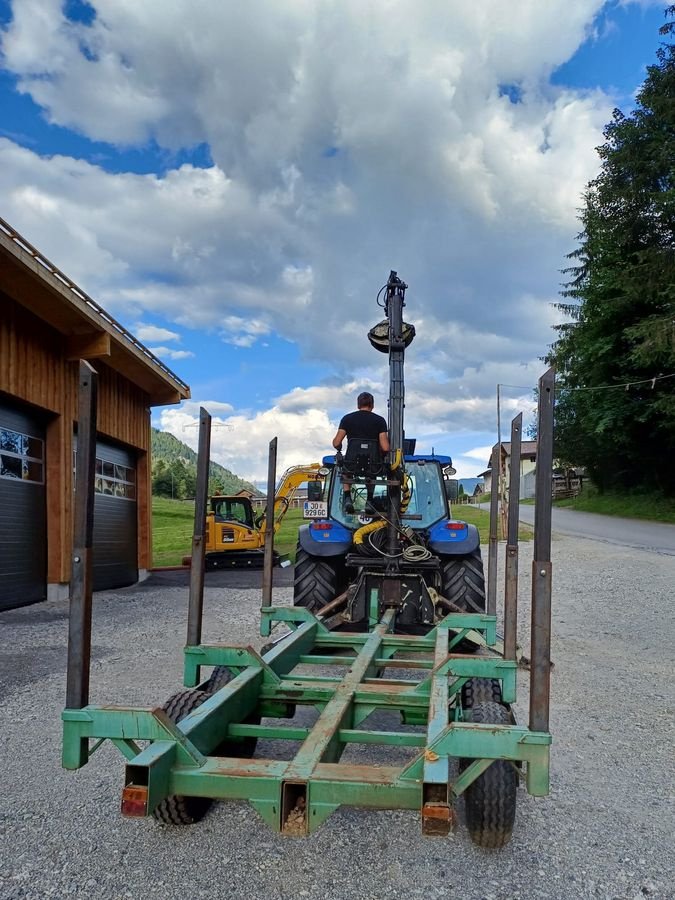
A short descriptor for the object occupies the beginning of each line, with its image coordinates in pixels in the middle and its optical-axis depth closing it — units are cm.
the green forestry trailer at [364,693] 242
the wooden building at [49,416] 1005
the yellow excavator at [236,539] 1681
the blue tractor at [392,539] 608
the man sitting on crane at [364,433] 606
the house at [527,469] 6070
